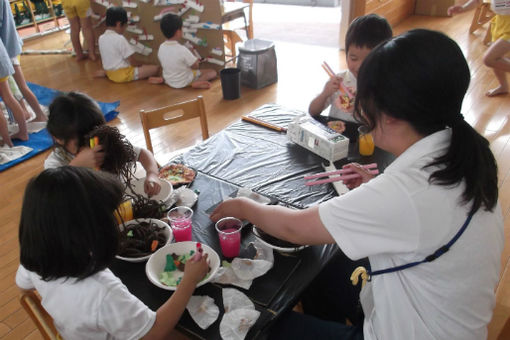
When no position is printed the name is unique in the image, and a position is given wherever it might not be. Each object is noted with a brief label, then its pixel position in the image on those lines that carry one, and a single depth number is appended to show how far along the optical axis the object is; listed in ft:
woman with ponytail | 2.72
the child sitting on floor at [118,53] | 14.44
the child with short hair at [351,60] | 6.12
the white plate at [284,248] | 3.87
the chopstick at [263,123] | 6.39
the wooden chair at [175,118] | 6.77
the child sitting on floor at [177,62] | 13.55
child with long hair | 2.97
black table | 3.49
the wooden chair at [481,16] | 17.12
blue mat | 10.51
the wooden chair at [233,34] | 15.21
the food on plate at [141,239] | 3.95
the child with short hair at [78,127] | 5.06
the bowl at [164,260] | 3.62
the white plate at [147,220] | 3.89
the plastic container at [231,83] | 12.79
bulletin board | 14.05
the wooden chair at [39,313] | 3.32
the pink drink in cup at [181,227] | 4.16
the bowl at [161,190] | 4.99
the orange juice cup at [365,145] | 5.45
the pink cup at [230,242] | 3.91
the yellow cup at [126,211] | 4.37
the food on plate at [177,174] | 5.24
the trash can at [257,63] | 13.38
